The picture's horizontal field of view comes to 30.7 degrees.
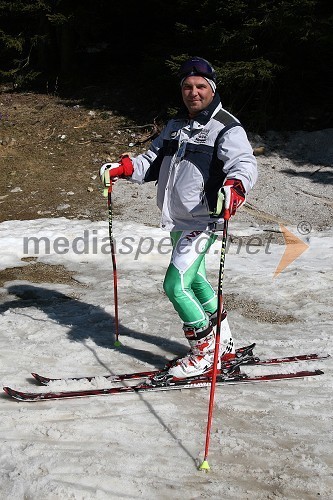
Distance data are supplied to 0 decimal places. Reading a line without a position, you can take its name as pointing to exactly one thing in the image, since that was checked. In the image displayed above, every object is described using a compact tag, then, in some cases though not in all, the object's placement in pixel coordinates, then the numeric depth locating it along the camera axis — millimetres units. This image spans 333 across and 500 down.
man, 4742
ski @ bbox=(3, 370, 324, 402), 4824
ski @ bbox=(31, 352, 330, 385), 5185
